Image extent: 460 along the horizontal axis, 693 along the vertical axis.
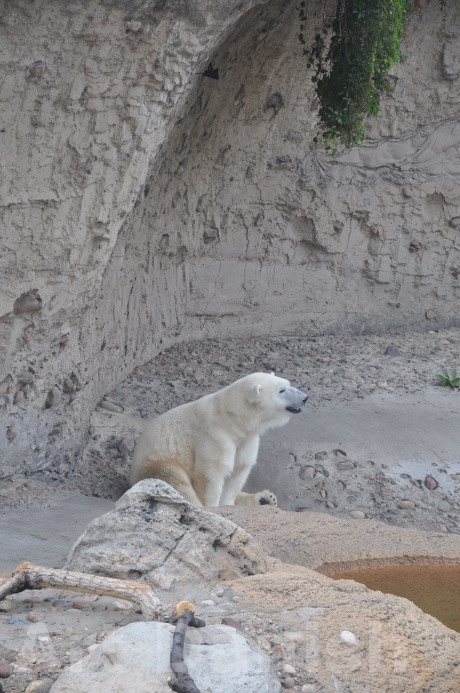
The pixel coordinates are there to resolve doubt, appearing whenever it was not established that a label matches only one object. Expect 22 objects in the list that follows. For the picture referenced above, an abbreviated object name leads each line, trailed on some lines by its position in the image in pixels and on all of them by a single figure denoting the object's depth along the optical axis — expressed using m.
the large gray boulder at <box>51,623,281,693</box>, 5.24
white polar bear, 12.76
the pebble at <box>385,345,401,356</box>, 20.82
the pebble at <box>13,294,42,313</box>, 12.17
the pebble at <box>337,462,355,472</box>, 14.80
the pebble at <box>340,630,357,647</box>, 6.58
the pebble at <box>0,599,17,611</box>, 6.96
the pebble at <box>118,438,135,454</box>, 15.21
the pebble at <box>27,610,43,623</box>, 6.66
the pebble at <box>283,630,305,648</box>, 6.43
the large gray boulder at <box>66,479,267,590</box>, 7.50
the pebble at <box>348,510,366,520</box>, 13.85
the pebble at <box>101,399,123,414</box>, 16.45
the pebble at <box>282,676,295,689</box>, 5.95
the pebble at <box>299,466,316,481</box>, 14.64
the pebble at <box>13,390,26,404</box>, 12.79
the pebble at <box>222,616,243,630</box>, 6.44
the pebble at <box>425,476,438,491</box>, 14.59
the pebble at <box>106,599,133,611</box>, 6.91
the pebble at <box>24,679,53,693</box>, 5.54
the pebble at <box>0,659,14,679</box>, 5.66
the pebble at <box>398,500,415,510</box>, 14.11
